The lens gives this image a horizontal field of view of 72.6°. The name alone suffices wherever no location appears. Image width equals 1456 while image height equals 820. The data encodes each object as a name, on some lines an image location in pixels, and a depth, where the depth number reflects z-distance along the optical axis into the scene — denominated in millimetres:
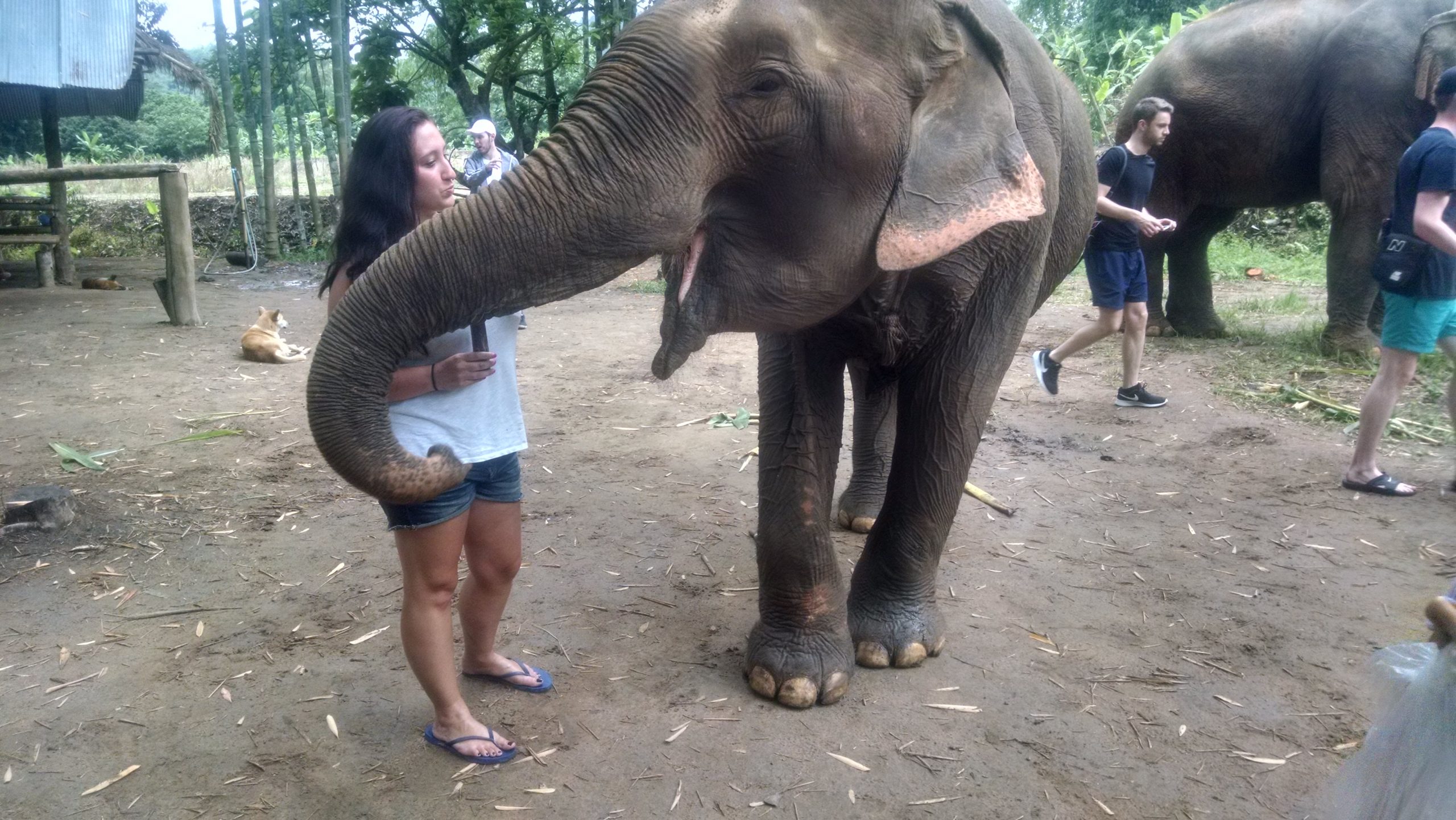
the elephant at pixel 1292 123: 7141
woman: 2461
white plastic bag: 1631
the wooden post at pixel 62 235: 13000
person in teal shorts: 4434
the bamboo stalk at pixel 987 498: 4830
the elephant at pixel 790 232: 2062
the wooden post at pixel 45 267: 12492
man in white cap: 10453
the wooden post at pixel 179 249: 9484
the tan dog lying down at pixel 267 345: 8062
